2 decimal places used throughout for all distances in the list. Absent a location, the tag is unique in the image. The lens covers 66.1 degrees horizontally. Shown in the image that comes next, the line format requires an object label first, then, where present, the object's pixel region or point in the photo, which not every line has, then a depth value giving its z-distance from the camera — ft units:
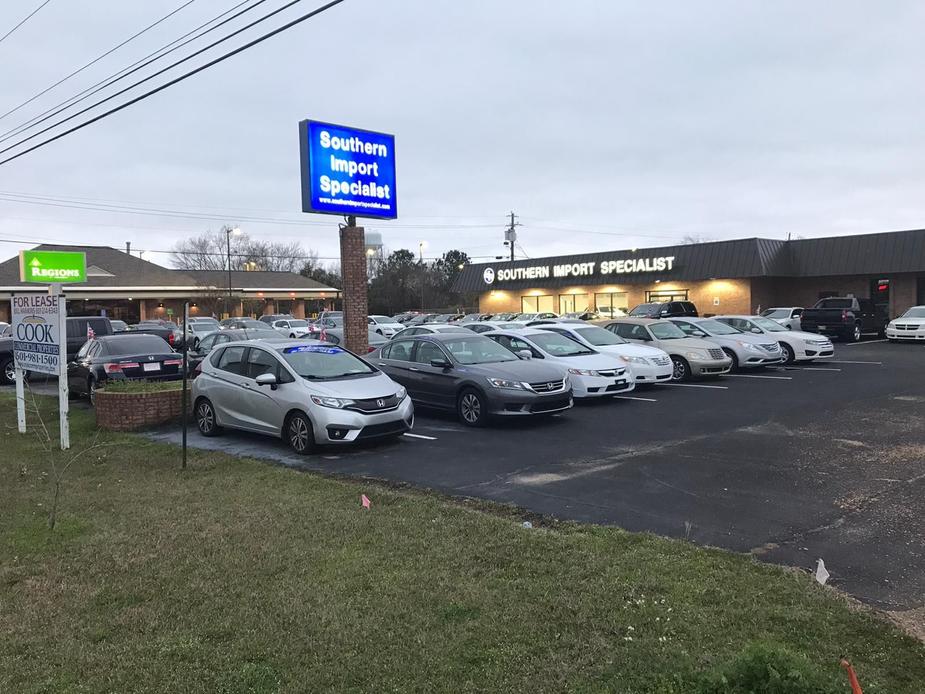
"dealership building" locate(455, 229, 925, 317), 114.52
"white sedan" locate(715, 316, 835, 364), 64.49
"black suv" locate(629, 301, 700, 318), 102.47
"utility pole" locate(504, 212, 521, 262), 191.01
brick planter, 38.52
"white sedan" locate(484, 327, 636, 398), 44.52
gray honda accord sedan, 36.45
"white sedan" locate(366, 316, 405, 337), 88.84
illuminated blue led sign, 51.78
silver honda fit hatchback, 30.42
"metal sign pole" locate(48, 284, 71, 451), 32.24
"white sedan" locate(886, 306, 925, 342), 87.15
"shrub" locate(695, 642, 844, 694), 9.91
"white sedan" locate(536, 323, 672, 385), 50.16
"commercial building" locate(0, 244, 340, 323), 165.27
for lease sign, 32.86
